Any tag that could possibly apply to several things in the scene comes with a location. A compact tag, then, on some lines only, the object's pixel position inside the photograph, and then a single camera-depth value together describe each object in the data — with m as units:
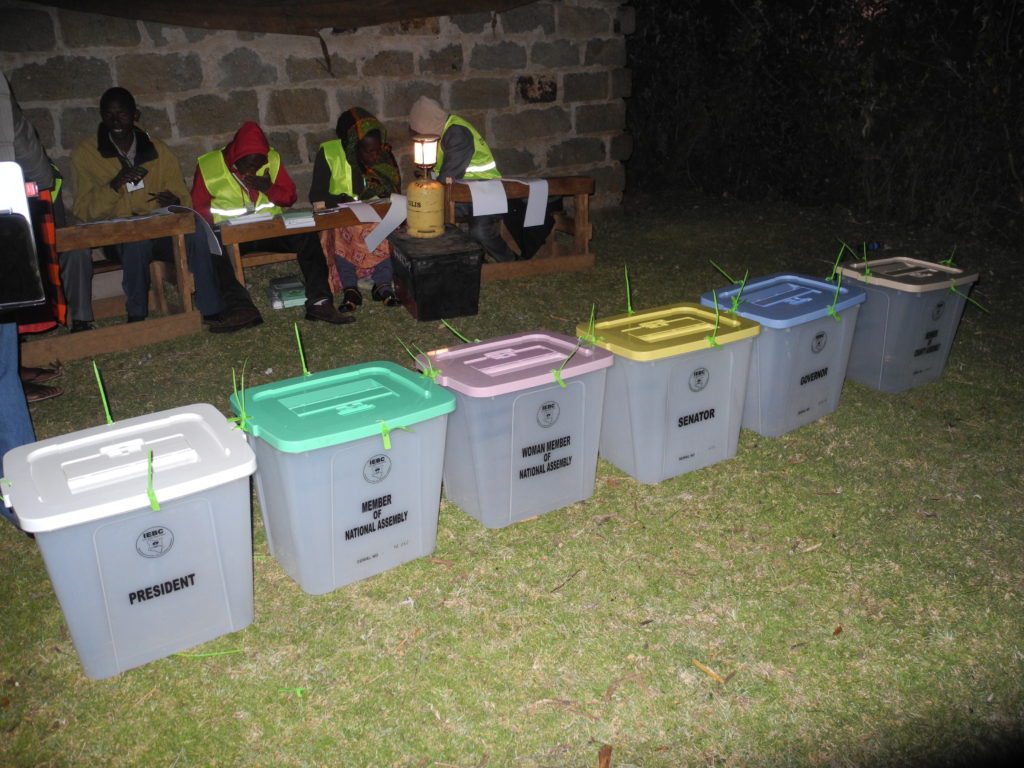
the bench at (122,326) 4.49
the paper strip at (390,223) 5.30
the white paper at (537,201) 5.75
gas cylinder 5.04
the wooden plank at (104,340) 4.52
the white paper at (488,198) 5.58
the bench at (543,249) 5.11
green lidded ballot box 2.42
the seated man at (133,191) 5.01
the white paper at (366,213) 5.25
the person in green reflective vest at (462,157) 6.11
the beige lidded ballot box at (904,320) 3.90
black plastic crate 4.93
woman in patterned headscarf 5.55
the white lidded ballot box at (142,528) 2.06
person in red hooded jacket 5.30
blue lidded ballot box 3.45
